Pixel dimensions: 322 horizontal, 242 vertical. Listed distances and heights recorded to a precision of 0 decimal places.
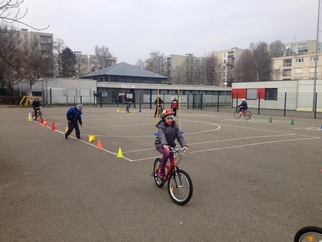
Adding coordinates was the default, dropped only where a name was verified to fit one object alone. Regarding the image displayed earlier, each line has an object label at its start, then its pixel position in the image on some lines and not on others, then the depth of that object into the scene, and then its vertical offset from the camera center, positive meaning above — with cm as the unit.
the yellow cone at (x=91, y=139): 1133 -164
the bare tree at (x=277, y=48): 9636 +1621
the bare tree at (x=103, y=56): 9019 +1202
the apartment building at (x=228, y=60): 10754 +1472
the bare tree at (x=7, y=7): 688 +200
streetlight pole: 3078 +710
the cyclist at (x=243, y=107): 2237 -69
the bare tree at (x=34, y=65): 4162 +414
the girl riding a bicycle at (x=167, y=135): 538 -69
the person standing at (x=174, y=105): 2417 -67
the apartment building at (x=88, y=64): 8270 +971
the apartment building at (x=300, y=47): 9406 +1674
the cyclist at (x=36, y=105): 1970 -69
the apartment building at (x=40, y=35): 10212 +2045
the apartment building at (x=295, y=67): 7662 +847
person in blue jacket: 1184 -86
